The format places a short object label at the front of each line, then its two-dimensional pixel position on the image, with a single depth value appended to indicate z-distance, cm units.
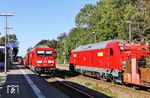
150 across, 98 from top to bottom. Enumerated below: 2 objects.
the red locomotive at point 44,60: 2099
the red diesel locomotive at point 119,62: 1313
